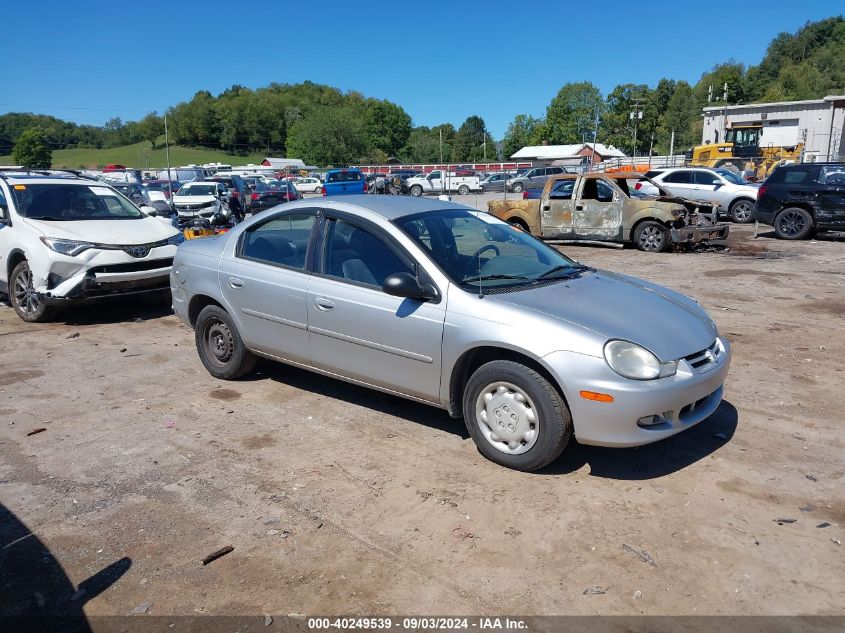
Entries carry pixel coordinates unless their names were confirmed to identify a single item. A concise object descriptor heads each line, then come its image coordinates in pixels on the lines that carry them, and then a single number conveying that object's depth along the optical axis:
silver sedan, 3.87
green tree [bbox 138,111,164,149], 141.38
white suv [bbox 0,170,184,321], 7.98
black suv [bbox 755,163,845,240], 14.91
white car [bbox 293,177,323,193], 45.12
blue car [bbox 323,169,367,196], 34.31
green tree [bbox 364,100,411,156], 139.25
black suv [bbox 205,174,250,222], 17.64
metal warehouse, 57.62
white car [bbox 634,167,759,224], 19.56
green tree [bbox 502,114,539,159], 126.81
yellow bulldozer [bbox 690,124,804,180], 35.81
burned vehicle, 14.15
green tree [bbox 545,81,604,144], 111.94
